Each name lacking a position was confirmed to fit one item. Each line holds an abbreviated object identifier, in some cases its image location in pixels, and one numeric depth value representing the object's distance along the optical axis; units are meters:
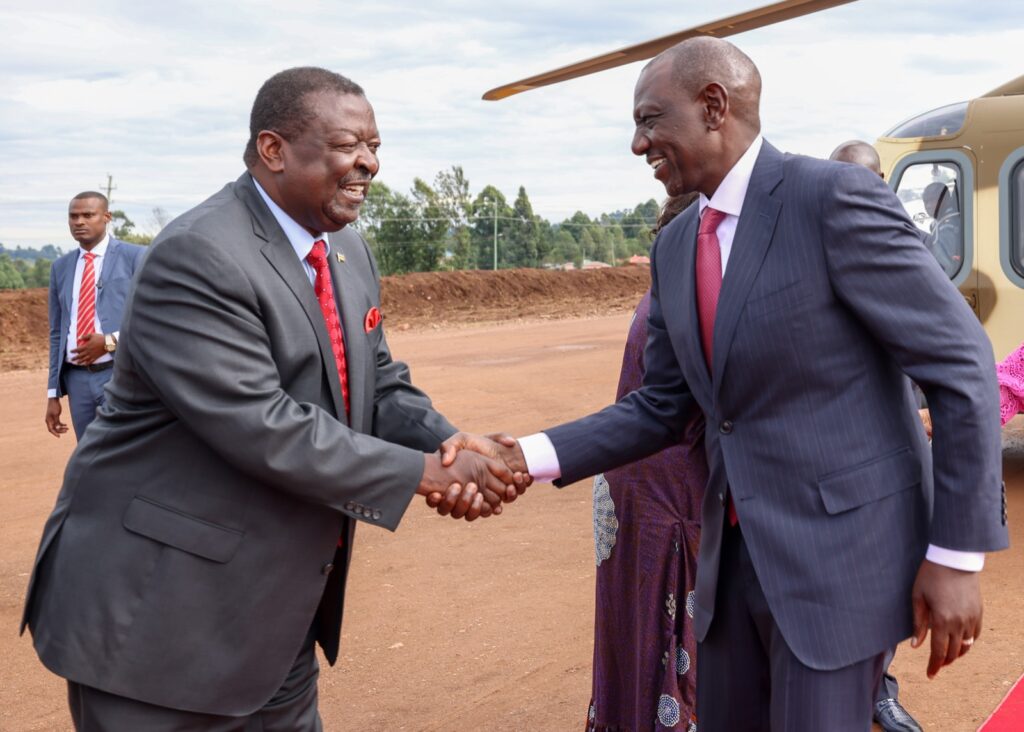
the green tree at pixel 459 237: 40.56
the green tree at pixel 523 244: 43.31
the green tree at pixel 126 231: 37.22
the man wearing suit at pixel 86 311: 7.47
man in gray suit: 2.97
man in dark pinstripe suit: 2.61
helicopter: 9.65
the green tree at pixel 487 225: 42.53
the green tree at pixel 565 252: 44.64
